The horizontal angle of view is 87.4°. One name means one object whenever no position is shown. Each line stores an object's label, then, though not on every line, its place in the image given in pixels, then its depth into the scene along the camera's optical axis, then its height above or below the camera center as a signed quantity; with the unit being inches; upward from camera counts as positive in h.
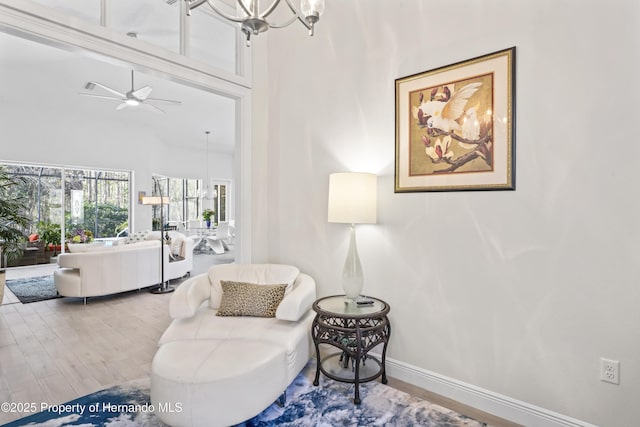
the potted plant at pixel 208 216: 403.9 -6.8
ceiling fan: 191.5 +66.4
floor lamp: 201.6 -47.3
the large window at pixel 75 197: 279.4 +11.3
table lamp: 94.7 +1.4
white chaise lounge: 65.5 -32.1
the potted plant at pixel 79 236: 292.1 -22.9
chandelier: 59.0 +36.4
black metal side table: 87.0 -33.6
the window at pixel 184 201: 386.3 +11.9
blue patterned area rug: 77.1 -48.8
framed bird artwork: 79.5 +22.1
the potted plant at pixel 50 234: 283.9 -20.7
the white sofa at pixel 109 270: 173.3 -33.0
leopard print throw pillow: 98.5 -26.6
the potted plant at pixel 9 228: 152.6 -8.7
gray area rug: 187.0 -48.5
